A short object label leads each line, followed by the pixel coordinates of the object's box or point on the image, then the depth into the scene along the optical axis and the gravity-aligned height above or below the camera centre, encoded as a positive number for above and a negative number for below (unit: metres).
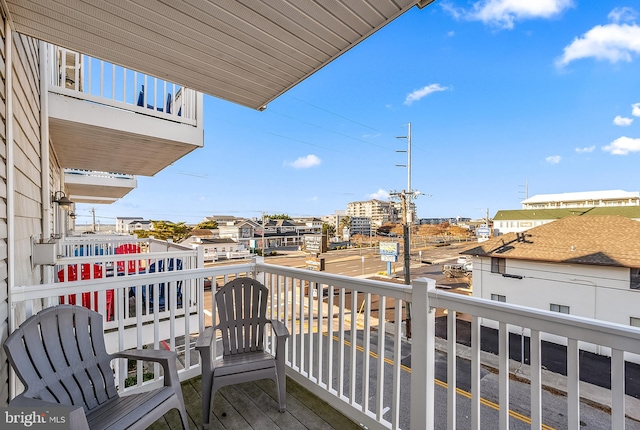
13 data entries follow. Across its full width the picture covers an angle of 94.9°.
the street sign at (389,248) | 15.02 -1.77
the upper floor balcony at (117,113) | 3.16 +1.18
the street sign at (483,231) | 10.69 -0.64
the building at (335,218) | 46.02 -0.72
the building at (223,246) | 24.44 -2.89
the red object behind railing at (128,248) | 6.49 -0.77
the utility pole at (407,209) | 10.55 +0.21
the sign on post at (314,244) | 24.30 -2.51
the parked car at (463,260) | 10.82 -1.84
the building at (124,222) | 34.48 -0.98
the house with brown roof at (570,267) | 6.24 -1.25
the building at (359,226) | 32.31 -1.60
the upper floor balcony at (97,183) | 7.22 +0.80
